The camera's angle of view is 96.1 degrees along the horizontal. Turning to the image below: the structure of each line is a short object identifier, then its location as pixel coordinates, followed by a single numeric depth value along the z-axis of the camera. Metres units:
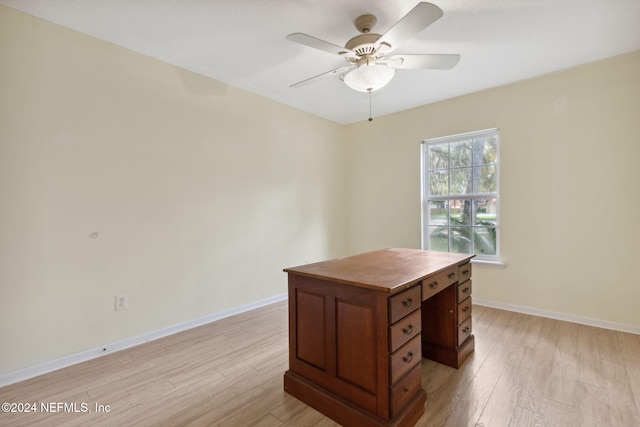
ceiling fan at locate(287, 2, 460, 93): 1.72
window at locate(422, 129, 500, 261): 3.34
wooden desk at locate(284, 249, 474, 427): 1.38
